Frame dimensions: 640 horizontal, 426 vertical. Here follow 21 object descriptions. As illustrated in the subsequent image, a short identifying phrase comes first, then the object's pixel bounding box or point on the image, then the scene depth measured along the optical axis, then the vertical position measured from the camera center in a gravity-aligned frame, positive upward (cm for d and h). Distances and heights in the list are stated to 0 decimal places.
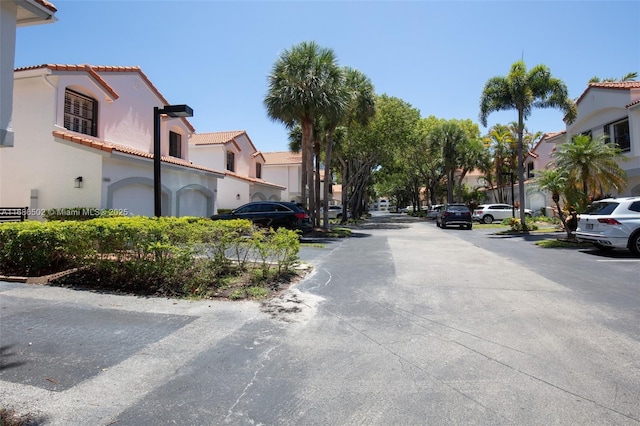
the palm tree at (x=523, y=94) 2016 +711
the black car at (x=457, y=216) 2503 +40
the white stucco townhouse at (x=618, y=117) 1841 +569
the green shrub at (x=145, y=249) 682 -50
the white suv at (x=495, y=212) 3247 +85
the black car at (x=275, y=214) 1702 +42
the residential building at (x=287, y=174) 4091 +548
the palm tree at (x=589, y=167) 1559 +231
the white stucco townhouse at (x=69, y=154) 1256 +245
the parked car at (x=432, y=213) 4032 +104
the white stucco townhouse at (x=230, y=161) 2600 +466
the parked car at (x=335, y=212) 4253 +122
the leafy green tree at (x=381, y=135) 2794 +667
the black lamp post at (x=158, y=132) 953 +249
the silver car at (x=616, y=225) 1078 -11
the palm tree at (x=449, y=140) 3681 +823
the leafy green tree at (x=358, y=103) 2186 +726
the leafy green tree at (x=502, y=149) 3743 +748
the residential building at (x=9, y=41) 644 +340
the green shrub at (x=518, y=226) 2064 -25
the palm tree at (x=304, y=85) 1819 +690
